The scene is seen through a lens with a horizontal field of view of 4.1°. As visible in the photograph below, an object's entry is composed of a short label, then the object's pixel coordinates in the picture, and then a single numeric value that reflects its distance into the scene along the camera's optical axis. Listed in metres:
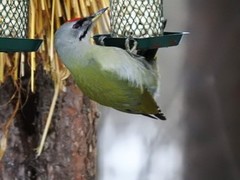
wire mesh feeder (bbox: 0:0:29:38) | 4.33
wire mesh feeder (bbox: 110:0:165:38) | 4.39
